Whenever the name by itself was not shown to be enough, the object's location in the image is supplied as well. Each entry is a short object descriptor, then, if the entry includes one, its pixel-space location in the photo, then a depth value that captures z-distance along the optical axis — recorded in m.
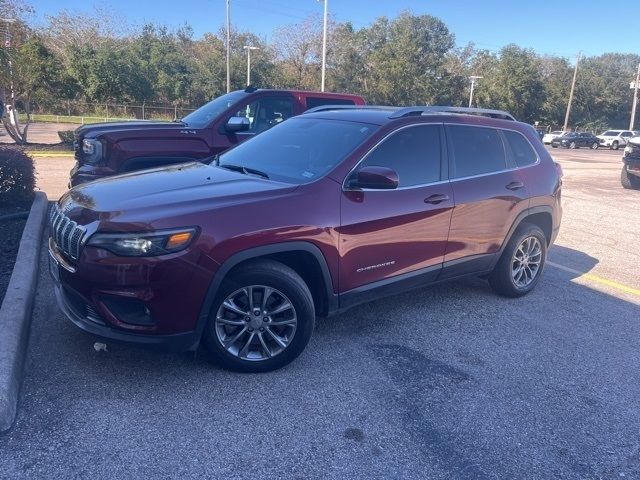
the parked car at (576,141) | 48.03
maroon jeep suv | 3.27
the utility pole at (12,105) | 15.36
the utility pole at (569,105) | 59.36
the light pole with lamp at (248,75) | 43.72
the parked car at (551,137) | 48.63
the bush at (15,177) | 7.39
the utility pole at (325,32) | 25.43
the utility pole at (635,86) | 55.34
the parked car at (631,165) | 14.77
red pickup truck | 6.55
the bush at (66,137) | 18.28
